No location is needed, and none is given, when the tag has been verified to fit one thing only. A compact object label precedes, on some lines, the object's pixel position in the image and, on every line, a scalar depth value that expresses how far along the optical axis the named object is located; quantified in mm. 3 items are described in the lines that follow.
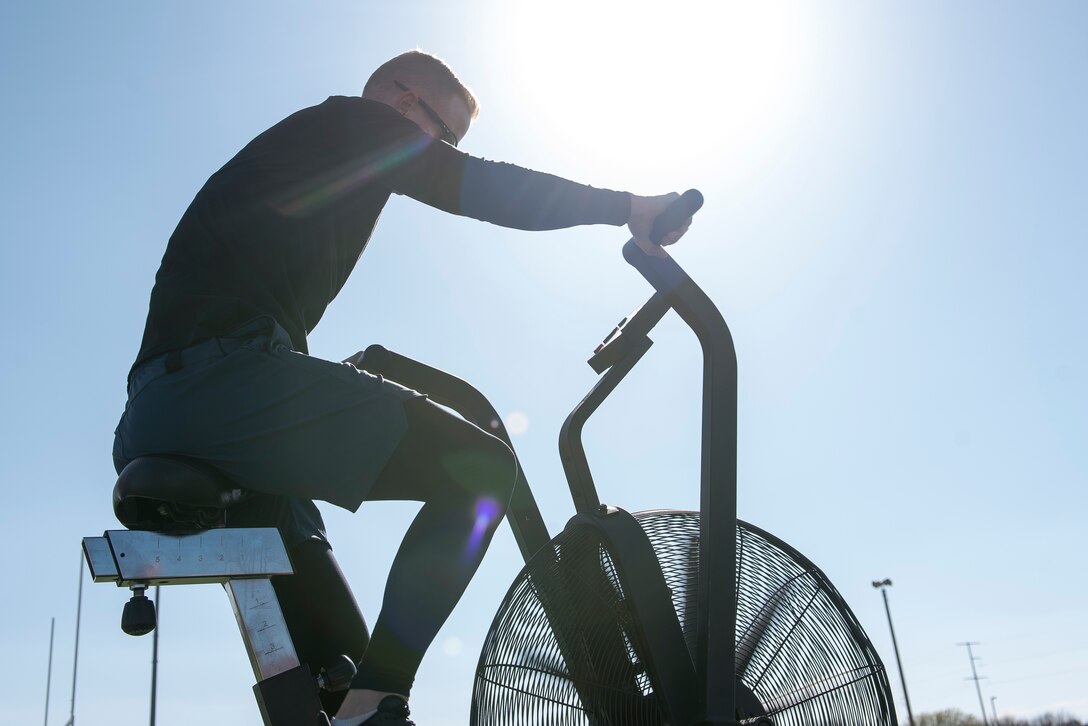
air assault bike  2453
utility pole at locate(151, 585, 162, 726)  22789
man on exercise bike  2029
